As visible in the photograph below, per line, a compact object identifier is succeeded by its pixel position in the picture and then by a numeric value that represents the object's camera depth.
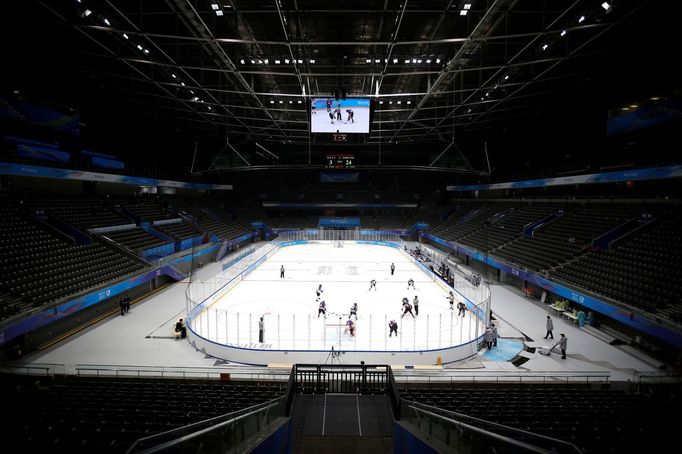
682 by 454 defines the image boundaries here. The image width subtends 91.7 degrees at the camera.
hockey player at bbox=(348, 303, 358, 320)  15.74
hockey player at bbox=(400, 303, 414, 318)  16.75
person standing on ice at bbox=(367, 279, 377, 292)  22.16
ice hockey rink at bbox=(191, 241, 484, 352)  13.67
